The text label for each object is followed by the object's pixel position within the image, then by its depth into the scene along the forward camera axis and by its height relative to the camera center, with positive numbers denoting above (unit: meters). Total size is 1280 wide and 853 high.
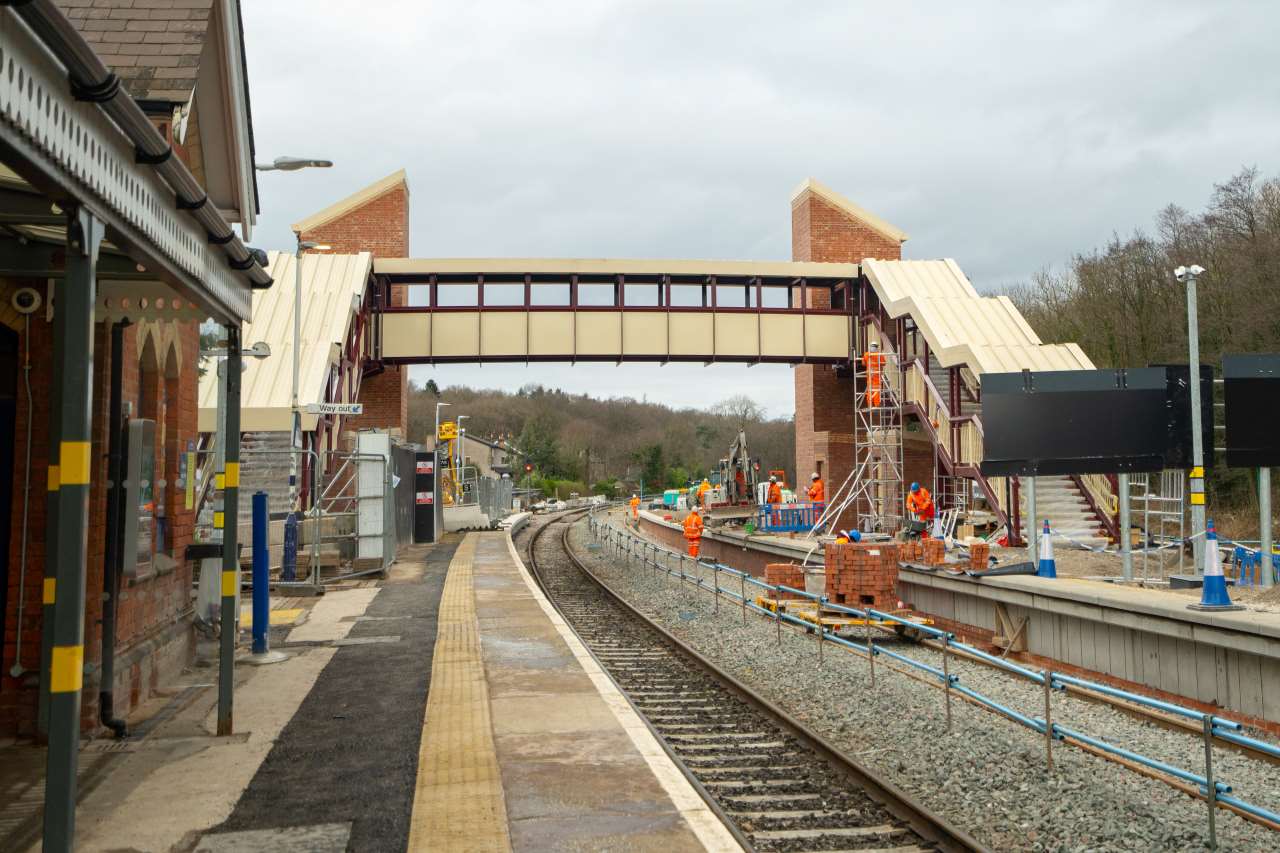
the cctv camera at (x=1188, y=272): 15.01 +3.08
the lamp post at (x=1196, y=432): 15.26 +0.76
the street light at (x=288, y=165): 14.82 +4.64
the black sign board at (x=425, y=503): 31.19 -0.76
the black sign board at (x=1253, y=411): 16.98 +1.13
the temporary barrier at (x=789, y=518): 30.94 -1.23
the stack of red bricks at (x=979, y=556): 18.33 -1.42
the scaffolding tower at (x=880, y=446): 31.09 +1.01
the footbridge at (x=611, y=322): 32.28 +5.10
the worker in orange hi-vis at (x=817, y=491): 30.17 -0.38
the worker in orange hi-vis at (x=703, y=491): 44.83 -0.56
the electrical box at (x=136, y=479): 8.24 +0.00
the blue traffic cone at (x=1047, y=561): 16.64 -1.37
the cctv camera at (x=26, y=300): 7.10 +1.27
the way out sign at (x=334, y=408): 18.02 +1.28
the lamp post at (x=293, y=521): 18.91 -0.78
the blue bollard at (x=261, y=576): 11.09 -1.08
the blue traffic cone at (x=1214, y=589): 11.78 -1.30
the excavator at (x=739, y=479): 35.66 -0.02
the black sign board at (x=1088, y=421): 17.89 +1.02
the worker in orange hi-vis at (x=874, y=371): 31.02 +3.30
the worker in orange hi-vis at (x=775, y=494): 34.47 -0.54
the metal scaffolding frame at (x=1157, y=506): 18.10 -0.79
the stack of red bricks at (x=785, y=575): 19.33 -1.86
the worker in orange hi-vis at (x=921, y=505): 26.83 -0.72
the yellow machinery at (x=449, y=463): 47.97 +0.79
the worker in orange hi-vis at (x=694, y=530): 30.36 -1.56
